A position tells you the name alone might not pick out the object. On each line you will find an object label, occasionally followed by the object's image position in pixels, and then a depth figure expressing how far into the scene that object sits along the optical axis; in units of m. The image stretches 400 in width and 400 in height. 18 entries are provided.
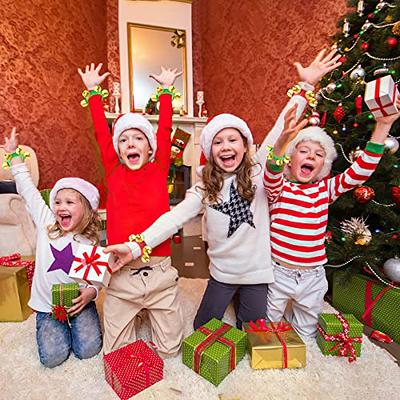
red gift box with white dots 1.15
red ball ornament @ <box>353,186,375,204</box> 1.53
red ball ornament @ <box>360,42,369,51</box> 1.72
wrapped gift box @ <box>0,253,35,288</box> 1.82
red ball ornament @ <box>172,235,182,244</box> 3.38
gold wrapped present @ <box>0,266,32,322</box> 1.66
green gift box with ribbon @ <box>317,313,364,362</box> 1.34
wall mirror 3.77
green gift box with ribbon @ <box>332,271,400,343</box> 1.53
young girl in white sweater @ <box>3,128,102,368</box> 1.38
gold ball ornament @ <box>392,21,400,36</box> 1.51
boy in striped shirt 1.45
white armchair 2.20
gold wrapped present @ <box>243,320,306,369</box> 1.27
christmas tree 1.56
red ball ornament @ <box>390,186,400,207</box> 1.49
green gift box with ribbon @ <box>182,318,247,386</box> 1.21
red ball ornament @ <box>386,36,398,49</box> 1.56
